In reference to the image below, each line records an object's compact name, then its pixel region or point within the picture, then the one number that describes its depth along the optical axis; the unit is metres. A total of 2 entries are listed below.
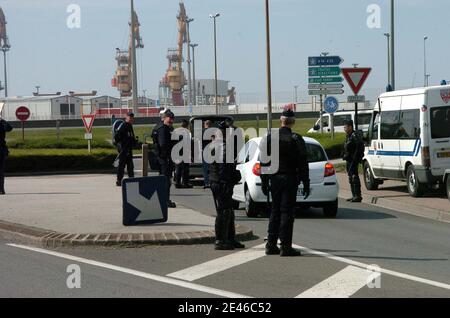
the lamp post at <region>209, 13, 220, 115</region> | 65.00
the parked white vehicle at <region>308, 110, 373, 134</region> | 43.91
